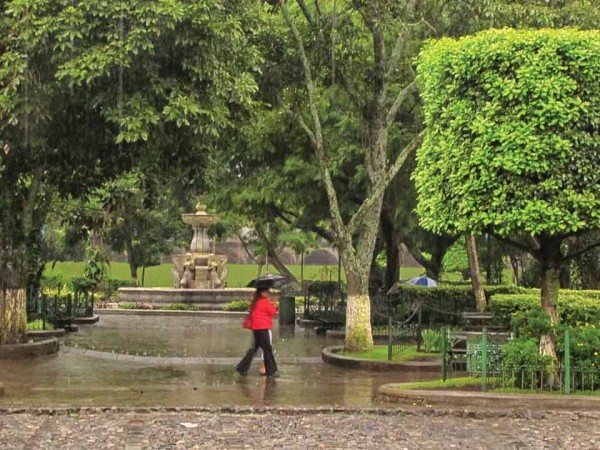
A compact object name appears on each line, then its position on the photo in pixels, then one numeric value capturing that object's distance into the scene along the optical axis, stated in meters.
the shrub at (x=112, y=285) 46.00
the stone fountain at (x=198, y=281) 34.88
